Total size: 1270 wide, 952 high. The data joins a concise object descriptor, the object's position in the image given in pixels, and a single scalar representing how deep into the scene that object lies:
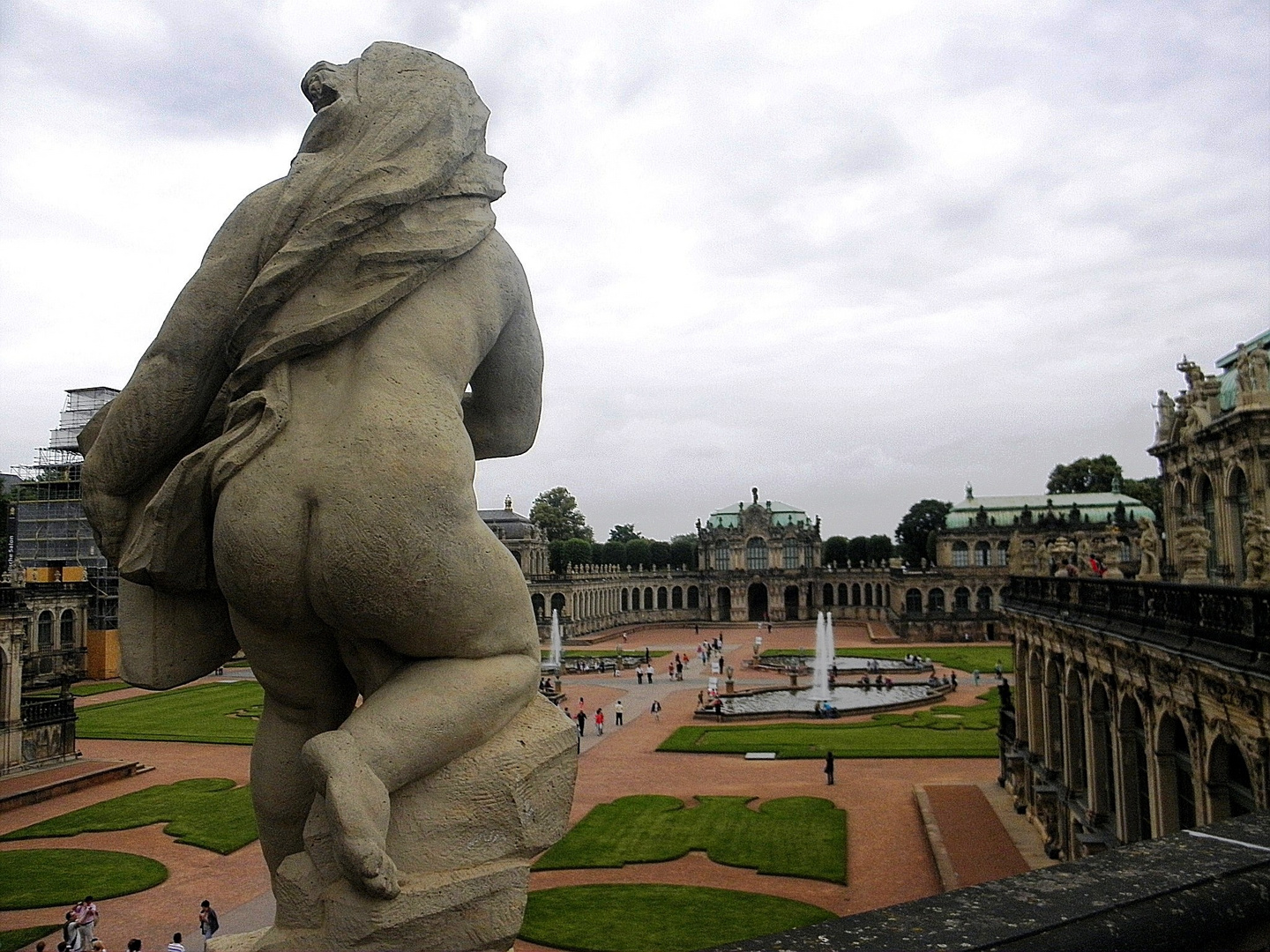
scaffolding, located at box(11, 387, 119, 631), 50.97
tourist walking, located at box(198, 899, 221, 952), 14.67
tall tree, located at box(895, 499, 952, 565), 108.00
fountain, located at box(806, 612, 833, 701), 44.84
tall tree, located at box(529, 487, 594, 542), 105.88
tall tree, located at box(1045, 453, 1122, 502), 97.94
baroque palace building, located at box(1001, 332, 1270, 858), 12.41
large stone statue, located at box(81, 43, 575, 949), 2.77
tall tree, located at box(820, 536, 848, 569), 108.88
